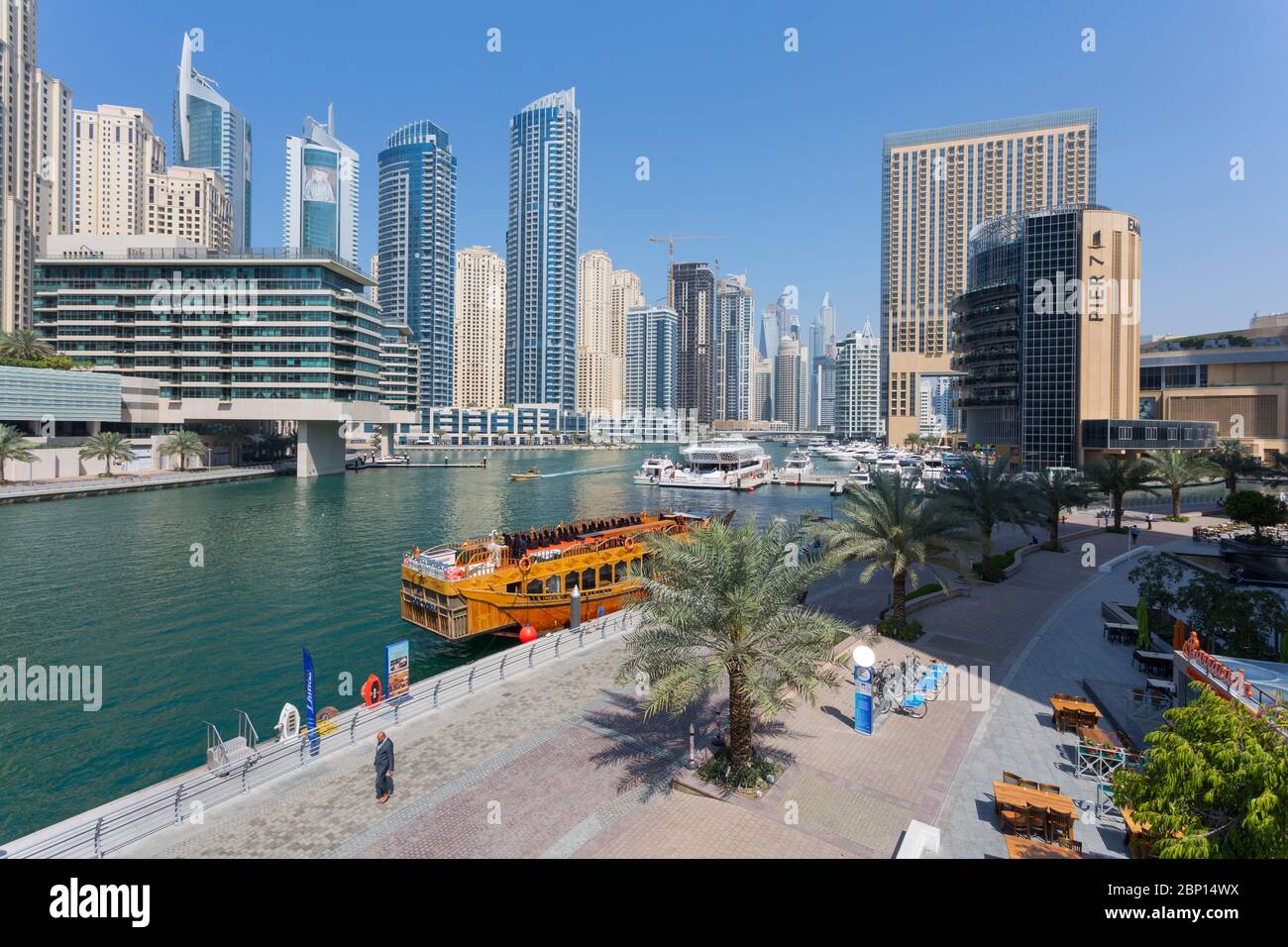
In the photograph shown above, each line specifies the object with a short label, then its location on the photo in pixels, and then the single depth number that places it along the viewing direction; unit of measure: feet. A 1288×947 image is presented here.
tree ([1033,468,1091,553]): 126.82
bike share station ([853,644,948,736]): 52.11
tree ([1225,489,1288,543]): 112.47
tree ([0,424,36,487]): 223.51
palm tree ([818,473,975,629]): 74.33
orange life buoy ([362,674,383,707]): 58.65
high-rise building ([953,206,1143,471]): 287.28
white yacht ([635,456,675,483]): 340.67
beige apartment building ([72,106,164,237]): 622.95
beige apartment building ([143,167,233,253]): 650.84
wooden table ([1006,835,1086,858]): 34.91
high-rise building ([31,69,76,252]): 509.35
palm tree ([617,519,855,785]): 41.98
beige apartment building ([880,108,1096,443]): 573.33
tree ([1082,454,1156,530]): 143.54
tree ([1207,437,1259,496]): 176.45
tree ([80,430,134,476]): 257.34
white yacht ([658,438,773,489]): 323.98
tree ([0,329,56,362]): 270.87
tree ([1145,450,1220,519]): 155.02
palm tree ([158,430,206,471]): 299.38
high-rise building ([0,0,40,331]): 462.60
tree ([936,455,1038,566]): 105.60
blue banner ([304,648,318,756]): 50.33
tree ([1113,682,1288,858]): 22.97
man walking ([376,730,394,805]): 41.19
